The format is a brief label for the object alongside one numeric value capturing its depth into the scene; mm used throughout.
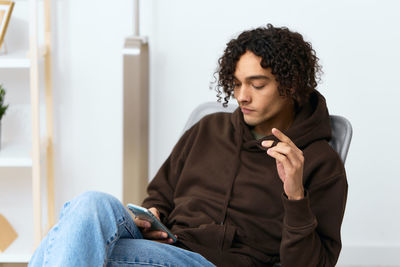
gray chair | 2206
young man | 1955
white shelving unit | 2644
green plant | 2734
